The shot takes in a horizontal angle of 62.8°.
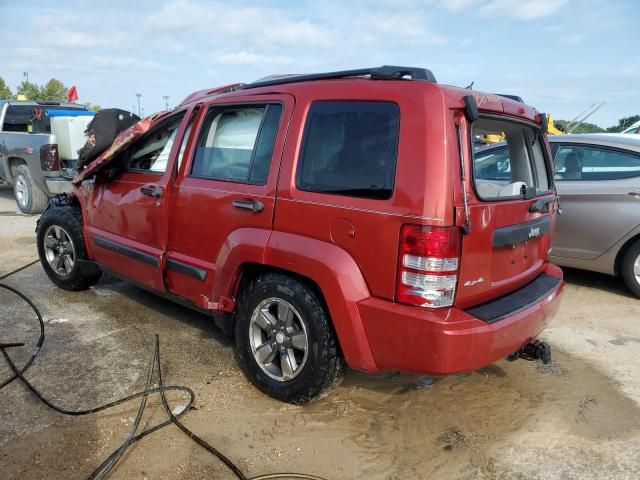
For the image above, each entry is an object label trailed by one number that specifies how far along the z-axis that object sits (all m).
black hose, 2.45
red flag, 13.67
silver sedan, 5.02
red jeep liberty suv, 2.43
